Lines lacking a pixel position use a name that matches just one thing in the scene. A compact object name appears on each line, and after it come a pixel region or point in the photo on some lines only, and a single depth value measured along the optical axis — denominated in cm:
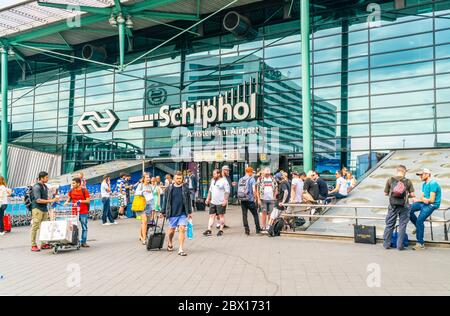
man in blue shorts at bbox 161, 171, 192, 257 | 850
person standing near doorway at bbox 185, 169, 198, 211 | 1855
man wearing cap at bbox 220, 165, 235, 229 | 1243
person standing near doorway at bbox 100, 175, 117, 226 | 1442
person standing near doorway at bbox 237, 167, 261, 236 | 1112
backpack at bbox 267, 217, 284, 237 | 1087
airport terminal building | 1956
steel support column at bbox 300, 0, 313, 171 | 1745
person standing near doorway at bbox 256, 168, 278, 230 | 1137
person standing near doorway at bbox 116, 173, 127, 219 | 1645
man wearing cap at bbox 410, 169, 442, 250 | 862
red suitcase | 1258
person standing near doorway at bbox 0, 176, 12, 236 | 1211
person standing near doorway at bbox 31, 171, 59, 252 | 923
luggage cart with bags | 875
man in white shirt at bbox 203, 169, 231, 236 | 1137
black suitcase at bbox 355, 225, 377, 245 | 938
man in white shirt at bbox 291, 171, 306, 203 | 1208
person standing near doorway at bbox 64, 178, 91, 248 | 972
